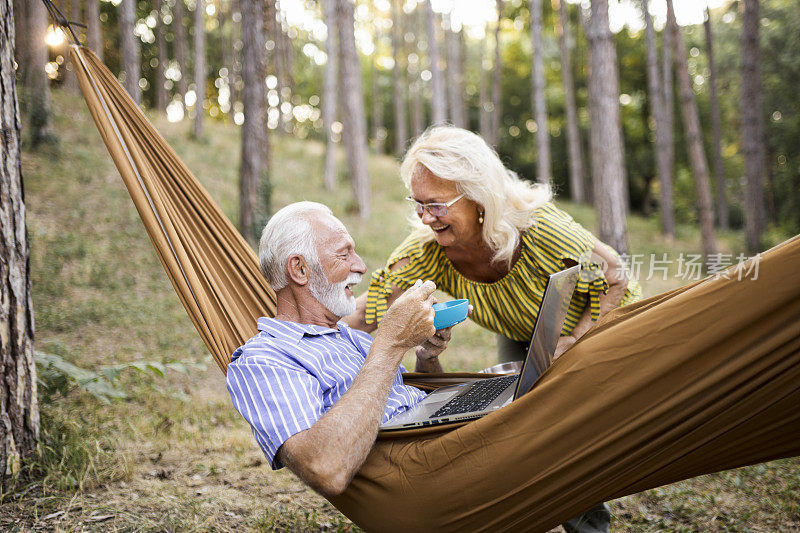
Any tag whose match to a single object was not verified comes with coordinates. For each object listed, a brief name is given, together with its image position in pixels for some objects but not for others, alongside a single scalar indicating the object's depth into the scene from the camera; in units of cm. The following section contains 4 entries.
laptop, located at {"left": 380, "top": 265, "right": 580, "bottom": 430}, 165
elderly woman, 242
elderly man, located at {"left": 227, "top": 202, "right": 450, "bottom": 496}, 149
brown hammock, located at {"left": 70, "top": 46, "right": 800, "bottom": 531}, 141
